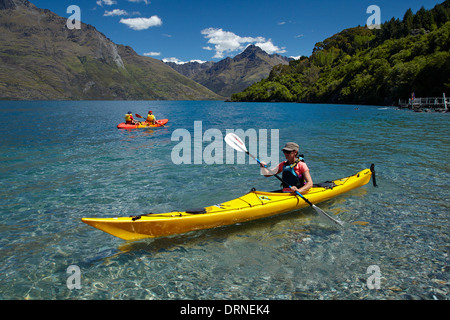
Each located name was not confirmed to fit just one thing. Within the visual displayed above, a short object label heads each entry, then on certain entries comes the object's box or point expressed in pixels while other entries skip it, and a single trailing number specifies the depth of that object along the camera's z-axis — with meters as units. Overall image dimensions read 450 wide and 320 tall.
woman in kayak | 7.80
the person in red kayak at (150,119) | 29.61
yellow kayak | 5.88
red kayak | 27.97
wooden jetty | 45.92
